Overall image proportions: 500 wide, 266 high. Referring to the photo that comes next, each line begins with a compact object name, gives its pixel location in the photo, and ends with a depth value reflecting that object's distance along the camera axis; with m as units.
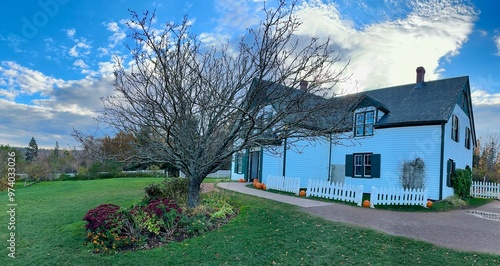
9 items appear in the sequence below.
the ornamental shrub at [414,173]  13.78
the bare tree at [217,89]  6.86
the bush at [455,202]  12.75
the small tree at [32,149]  36.67
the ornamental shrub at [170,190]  9.20
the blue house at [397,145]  13.63
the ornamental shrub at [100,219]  6.25
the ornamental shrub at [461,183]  14.55
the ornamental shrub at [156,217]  6.45
